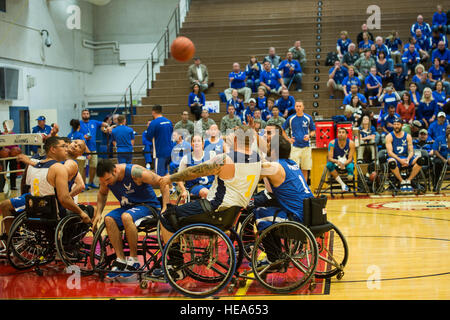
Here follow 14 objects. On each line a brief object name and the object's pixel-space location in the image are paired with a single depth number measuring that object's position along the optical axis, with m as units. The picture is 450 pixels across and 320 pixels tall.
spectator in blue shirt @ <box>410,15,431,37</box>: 15.33
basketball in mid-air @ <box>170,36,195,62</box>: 10.48
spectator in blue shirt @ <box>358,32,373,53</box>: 15.15
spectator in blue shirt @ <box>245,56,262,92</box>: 14.84
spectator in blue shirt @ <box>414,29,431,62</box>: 15.00
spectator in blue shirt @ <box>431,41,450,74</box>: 14.35
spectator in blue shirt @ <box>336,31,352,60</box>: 15.34
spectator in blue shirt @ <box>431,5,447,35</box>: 15.29
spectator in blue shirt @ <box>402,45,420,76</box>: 14.46
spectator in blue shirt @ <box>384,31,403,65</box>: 14.99
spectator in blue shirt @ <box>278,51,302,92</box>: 14.84
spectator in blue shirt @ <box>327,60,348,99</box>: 14.40
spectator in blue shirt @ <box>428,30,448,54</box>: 15.03
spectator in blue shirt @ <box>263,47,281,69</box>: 15.20
